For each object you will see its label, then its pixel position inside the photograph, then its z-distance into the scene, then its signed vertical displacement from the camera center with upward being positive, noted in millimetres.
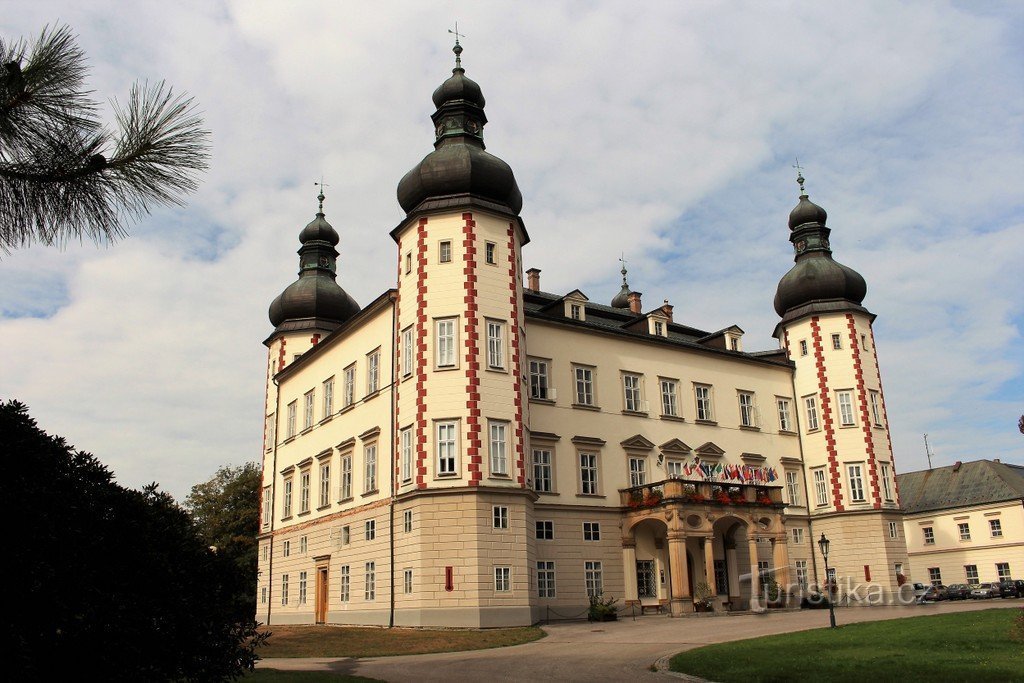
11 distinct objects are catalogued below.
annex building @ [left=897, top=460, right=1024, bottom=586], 55156 +2626
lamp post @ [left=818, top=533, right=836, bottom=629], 25111 +719
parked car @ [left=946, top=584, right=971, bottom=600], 45500 -1486
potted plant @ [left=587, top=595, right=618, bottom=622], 30938 -1162
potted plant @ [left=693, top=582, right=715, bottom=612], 33094 -937
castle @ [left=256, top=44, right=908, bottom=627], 29094 +5755
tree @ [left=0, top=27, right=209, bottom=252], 6273 +3185
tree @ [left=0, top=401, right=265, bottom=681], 7371 +161
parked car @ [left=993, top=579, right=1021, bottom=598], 45156 -1403
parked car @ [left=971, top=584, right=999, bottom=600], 45062 -1450
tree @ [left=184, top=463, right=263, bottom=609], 56406 +5750
